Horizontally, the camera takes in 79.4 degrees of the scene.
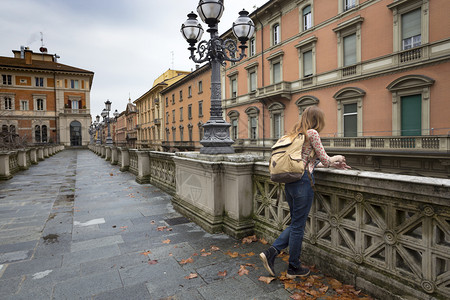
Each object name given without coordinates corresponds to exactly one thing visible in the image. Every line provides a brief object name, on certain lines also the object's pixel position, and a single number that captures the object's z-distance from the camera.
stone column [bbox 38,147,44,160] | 21.98
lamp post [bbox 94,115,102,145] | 45.79
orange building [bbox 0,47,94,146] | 49.78
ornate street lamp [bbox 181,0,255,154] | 5.32
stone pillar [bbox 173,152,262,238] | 4.35
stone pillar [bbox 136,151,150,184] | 9.91
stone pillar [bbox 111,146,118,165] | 17.61
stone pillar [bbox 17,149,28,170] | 14.54
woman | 2.88
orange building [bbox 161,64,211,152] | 36.34
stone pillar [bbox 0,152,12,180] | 11.04
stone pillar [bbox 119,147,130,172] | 13.88
